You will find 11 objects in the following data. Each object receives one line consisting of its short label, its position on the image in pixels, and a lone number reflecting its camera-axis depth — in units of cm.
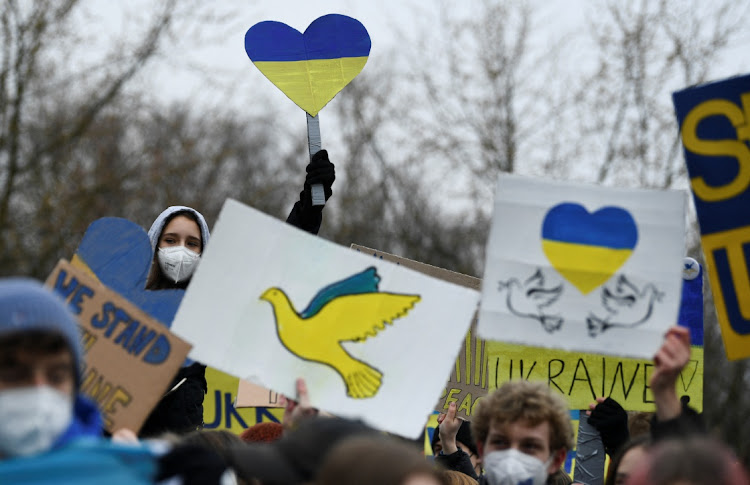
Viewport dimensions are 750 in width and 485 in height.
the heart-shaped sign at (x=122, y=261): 816
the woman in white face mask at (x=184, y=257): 855
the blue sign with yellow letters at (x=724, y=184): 756
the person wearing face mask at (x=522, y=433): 718
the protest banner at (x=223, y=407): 1283
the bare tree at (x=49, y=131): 2956
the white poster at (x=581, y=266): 714
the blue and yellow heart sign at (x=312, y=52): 949
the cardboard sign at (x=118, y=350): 700
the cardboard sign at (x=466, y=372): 1098
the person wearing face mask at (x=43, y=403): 473
